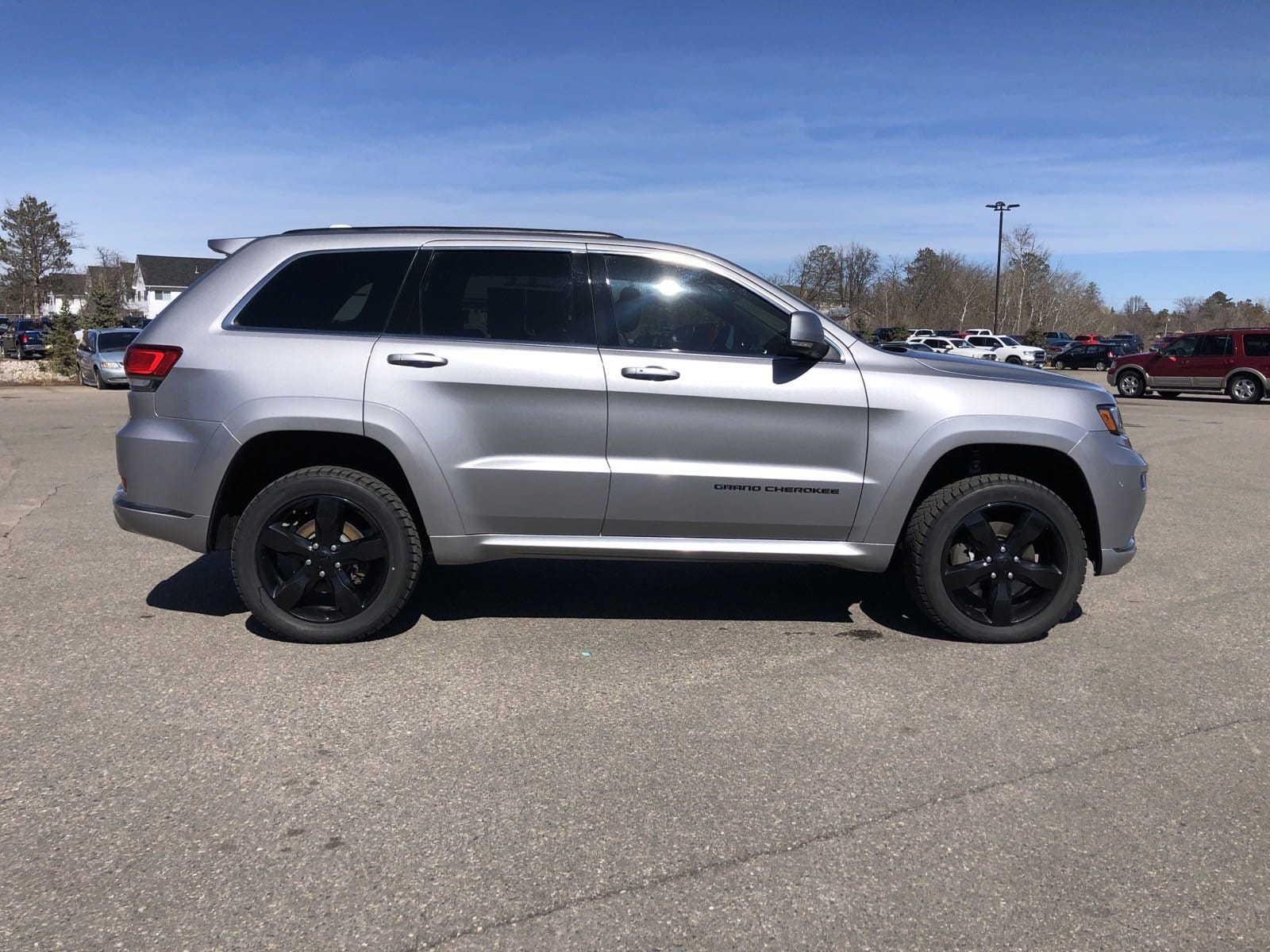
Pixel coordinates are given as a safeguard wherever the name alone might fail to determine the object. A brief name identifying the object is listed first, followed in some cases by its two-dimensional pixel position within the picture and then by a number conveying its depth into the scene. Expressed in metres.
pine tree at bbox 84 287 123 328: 38.40
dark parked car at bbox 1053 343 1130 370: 47.06
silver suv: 4.65
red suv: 25.14
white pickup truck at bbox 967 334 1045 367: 47.03
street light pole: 66.50
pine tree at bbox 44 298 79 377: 29.53
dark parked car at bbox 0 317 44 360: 41.00
